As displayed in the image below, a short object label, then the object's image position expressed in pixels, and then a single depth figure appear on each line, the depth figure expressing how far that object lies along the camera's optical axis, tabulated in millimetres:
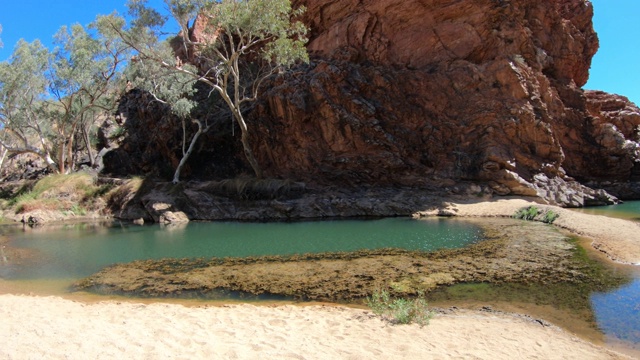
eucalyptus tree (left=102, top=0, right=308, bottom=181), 20312
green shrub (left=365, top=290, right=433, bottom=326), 6039
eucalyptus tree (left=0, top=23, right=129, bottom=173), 24766
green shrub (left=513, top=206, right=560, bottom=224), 17130
